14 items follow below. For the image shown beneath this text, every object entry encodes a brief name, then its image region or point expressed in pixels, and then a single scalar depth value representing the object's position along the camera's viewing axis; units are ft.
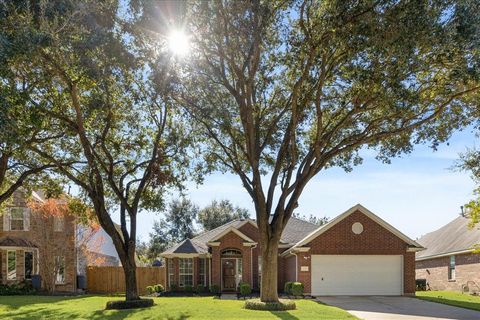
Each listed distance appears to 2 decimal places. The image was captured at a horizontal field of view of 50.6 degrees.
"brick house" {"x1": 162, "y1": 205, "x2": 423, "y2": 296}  91.45
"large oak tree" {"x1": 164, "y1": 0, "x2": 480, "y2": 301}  44.91
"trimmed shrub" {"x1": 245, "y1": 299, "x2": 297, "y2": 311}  60.55
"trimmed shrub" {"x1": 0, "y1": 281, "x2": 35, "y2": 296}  98.84
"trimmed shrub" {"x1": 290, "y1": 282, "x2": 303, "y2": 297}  87.97
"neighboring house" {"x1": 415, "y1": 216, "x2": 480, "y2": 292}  99.50
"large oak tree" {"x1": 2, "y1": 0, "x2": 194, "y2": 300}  41.60
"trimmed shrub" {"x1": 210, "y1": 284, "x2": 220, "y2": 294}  99.50
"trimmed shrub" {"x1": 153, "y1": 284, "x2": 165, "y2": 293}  107.29
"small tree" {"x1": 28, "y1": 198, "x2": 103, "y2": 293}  101.24
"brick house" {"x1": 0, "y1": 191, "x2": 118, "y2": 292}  102.37
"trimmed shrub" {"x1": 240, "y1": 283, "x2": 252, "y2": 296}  89.35
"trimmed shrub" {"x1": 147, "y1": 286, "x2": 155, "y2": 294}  106.22
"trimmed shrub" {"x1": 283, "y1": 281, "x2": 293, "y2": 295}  93.11
